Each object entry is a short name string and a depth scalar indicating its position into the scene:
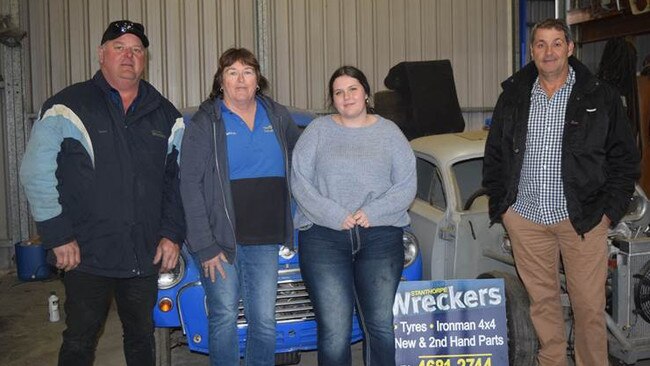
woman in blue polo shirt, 3.29
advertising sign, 3.95
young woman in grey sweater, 3.33
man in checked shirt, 3.63
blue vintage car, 3.92
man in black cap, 3.13
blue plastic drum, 7.86
